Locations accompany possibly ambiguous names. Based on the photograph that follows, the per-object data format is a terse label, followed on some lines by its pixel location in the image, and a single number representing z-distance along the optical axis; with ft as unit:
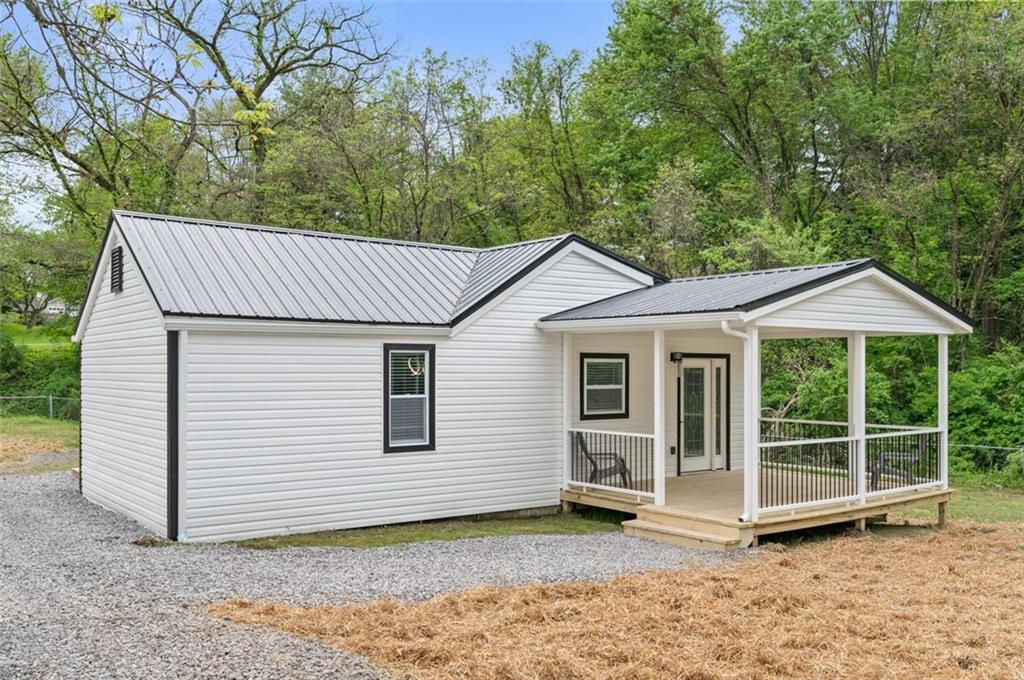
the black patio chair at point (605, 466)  40.01
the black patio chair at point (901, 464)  39.99
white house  33.47
